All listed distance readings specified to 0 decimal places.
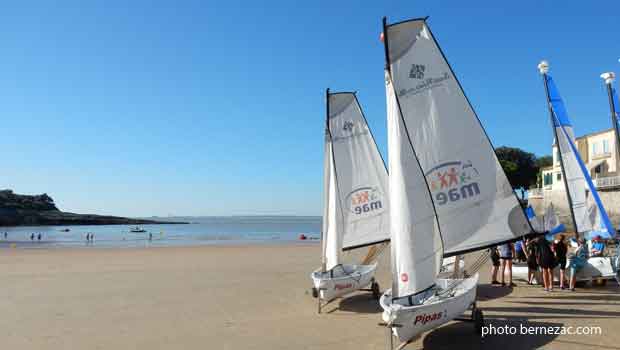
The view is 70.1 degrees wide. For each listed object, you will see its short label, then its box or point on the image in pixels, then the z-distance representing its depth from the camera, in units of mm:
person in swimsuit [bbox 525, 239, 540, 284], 10562
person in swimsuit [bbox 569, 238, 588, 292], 10078
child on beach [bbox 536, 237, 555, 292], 9734
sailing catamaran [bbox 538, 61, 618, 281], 12289
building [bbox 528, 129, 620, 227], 30766
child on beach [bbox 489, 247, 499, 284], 11102
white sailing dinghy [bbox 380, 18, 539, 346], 7312
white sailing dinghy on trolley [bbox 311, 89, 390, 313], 9594
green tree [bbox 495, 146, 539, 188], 57656
